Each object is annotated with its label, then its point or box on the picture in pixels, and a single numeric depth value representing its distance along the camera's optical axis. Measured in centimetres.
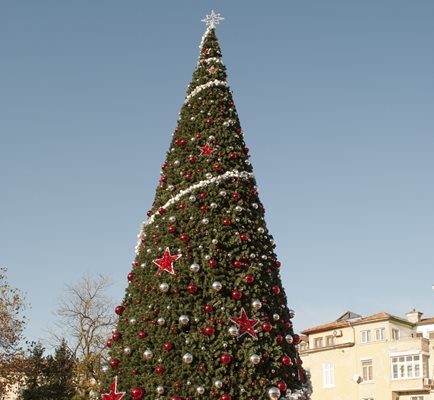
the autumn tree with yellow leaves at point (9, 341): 2630
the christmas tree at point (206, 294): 720
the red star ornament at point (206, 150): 881
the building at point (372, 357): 3047
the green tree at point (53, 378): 3591
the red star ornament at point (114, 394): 741
